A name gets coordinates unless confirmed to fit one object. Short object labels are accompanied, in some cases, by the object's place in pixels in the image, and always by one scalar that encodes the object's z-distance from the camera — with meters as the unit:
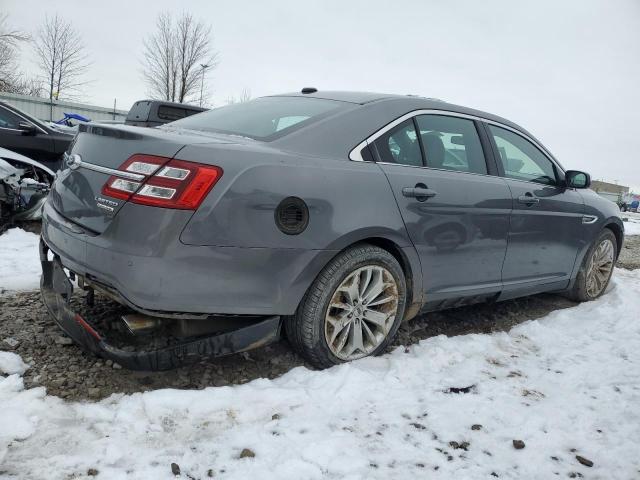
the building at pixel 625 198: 40.31
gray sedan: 2.16
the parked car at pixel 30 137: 7.46
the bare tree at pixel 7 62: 27.38
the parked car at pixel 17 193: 5.39
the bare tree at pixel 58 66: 32.97
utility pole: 28.55
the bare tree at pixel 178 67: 28.34
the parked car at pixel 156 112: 9.27
